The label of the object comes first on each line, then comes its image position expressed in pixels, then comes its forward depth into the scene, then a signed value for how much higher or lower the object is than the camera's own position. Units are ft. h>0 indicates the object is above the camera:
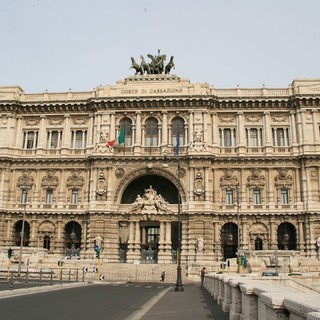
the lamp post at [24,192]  170.50 +24.13
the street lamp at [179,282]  91.15 -4.93
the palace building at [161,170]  158.40 +31.78
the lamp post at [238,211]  149.69 +15.31
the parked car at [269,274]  102.53 -3.51
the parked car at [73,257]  156.76 -0.17
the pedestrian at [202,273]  116.16 -4.02
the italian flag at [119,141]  165.07 +42.28
